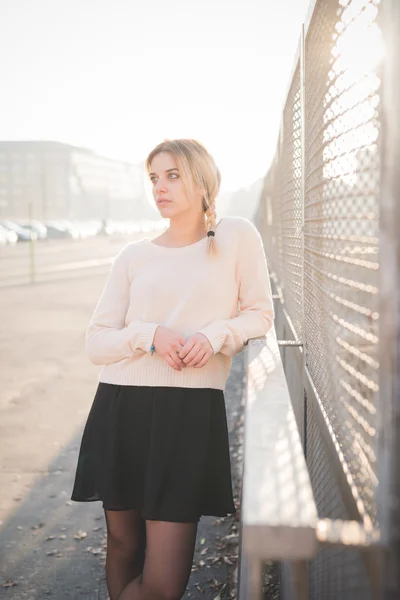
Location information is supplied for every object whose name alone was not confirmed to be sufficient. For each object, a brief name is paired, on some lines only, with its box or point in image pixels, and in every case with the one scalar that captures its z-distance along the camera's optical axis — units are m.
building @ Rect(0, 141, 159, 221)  104.56
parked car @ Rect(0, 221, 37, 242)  45.29
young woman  2.50
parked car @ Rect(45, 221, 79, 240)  55.47
